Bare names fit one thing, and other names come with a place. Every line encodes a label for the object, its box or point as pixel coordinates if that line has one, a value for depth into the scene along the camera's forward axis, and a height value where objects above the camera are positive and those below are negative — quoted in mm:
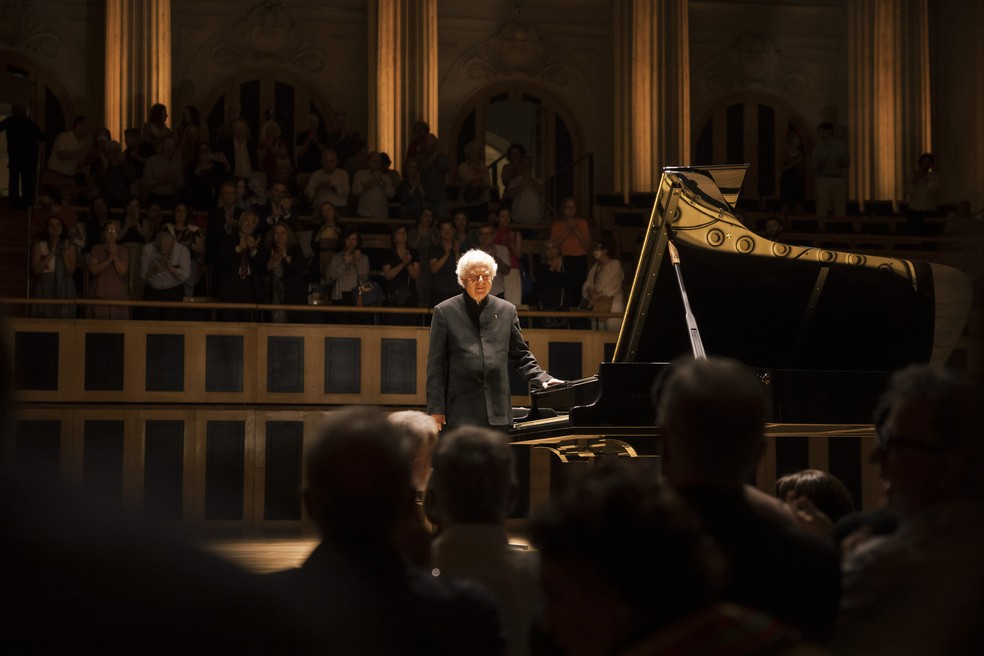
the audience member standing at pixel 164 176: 12180 +1740
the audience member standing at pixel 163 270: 10664 +713
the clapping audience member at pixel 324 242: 11461 +1025
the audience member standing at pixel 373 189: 12766 +1692
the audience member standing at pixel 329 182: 12797 +1771
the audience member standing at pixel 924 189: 14828 +1972
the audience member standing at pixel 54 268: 10523 +716
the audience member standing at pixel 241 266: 10695 +753
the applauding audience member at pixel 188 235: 10992 +1045
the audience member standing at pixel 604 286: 11398 +617
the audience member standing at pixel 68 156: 13383 +2115
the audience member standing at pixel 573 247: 11672 +1005
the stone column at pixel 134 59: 16312 +3856
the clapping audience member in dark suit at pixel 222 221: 10922 +1164
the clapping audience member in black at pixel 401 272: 10961 +719
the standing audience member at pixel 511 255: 11312 +911
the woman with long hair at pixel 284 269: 10852 +734
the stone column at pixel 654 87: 17516 +3747
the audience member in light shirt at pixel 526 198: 13188 +1650
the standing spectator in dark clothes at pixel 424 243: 11078 +988
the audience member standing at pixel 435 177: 12562 +1796
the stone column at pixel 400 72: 17188 +3877
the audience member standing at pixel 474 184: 13312 +1835
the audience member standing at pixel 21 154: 12852 +2057
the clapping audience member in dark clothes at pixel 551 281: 11555 +673
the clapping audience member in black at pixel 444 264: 10838 +786
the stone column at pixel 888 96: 17656 +3676
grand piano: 6680 +185
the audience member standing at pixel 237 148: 13617 +2256
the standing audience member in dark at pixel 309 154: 13883 +2235
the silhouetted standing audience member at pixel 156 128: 12664 +2301
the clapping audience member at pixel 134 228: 11086 +1111
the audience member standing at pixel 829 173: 14484 +2104
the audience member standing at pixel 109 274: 10594 +674
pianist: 6582 -22
